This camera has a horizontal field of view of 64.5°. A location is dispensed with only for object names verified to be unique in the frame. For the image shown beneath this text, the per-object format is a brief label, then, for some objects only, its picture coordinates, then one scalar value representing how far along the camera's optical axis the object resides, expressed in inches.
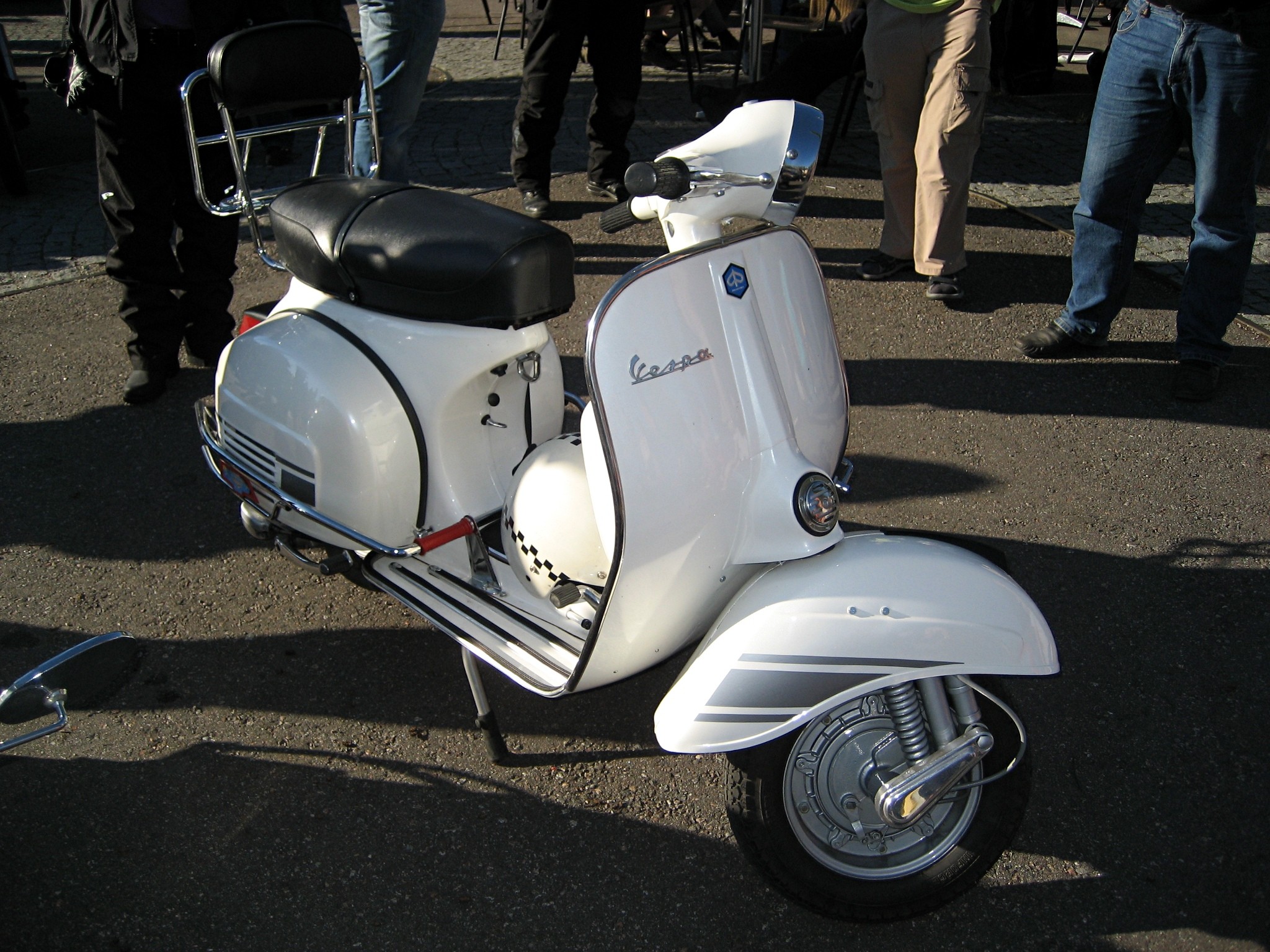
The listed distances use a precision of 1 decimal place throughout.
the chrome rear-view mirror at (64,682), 60.5
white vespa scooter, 69.3
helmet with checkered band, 86.5
